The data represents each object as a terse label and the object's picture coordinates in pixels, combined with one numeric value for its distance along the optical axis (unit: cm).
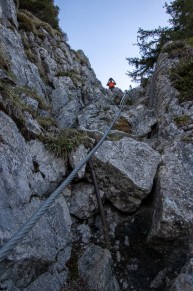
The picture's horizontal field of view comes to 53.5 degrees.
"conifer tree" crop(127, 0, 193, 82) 1125
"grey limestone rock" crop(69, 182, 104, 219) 422
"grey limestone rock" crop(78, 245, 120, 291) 341
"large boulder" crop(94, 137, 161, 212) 434
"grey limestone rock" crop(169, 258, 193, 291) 311
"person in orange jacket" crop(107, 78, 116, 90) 1497
